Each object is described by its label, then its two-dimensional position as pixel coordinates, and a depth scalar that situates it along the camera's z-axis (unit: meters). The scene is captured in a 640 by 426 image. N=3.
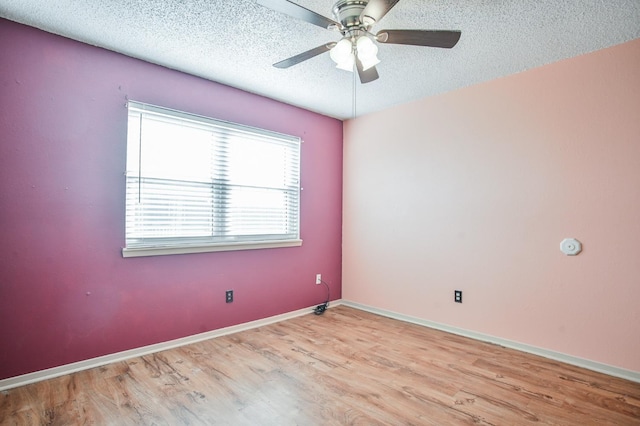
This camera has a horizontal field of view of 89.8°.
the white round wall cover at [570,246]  2.43
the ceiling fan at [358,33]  1.56
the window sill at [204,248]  2.52
